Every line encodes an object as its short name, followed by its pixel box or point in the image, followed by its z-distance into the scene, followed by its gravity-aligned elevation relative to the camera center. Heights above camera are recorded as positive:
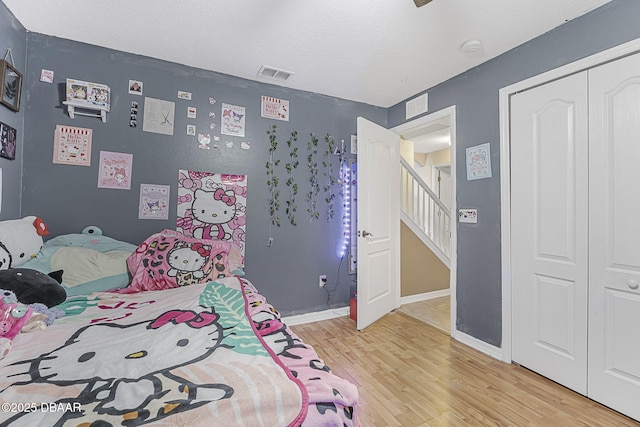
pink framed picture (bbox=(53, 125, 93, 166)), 2.16 +0.54
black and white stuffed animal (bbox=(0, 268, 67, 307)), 1.39 -0.35
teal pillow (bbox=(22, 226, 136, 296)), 1.77 -0.29
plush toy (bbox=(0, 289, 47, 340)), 1.14 -0.43
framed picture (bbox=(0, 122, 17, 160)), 1.81 +0.48
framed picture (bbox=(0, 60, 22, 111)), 1.78 +0.85
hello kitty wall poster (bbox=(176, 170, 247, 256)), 2.54 +0.12
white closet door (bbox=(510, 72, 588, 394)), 1.87 -0.02
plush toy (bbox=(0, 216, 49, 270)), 1.54 -0.14
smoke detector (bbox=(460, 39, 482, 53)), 2.15 +1.37
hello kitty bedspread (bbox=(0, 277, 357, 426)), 0.72 -0.48
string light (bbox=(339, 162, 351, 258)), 3.26 +0.10
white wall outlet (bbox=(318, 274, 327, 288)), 3.12 -0.64
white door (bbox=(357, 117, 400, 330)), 2.87 +0.01
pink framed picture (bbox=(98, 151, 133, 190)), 2.28 +0.38
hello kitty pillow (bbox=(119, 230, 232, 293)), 1.92 -0.31
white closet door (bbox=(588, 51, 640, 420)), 1.64 -0.05
